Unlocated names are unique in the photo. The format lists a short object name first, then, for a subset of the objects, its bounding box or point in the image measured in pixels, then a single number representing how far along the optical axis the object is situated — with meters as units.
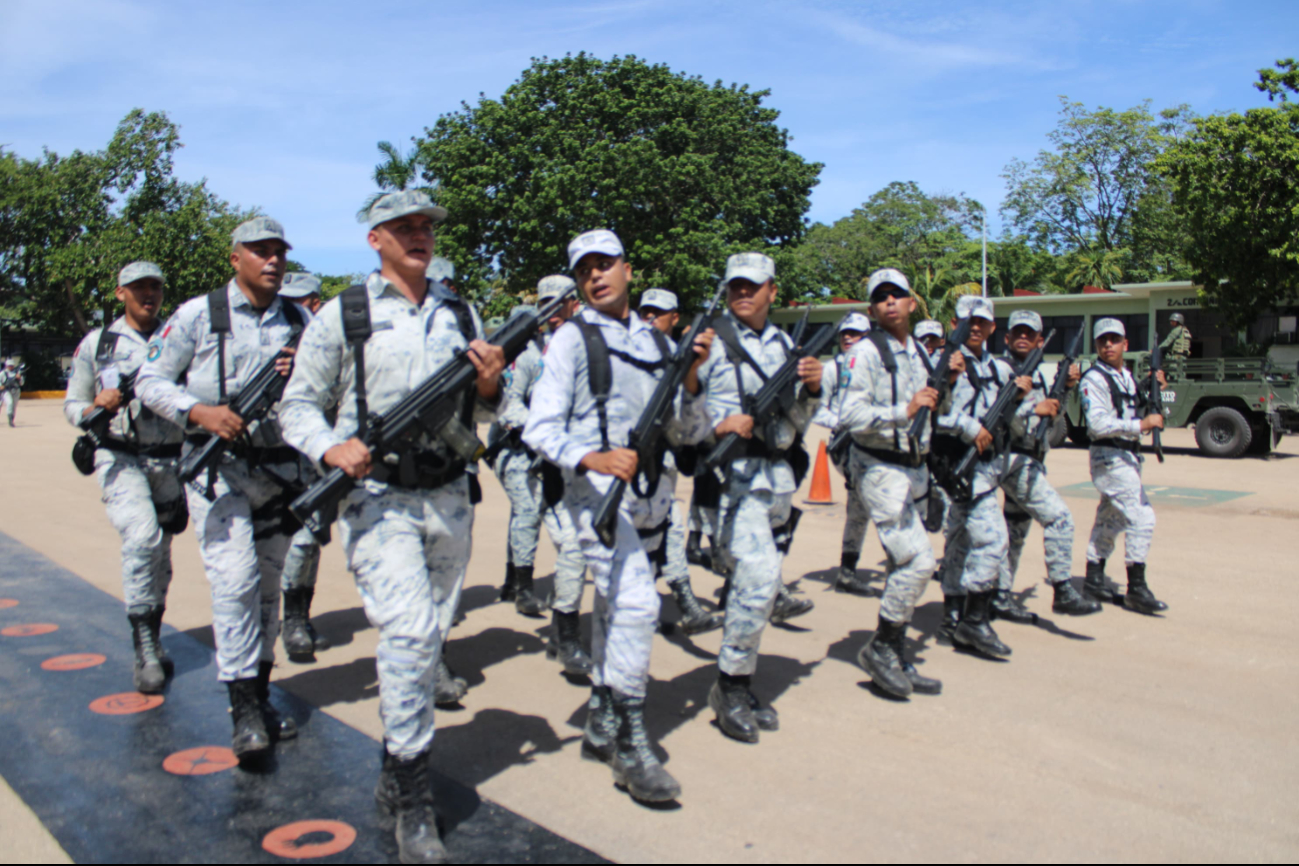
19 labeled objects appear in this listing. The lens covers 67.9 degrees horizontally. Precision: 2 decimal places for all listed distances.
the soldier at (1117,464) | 6.27
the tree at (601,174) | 29.59
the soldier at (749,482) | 4.09
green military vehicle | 16.22
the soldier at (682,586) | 5.71
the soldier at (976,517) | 5.30
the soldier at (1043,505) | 6.14
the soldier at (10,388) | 23.22
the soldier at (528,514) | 5.04
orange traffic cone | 11.12
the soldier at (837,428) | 5.05
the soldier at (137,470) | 4.64
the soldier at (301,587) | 5.25
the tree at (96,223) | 39.06
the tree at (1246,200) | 20.23
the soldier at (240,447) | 3.83
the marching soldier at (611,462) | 3.46
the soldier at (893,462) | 4.62
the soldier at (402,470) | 3.08
